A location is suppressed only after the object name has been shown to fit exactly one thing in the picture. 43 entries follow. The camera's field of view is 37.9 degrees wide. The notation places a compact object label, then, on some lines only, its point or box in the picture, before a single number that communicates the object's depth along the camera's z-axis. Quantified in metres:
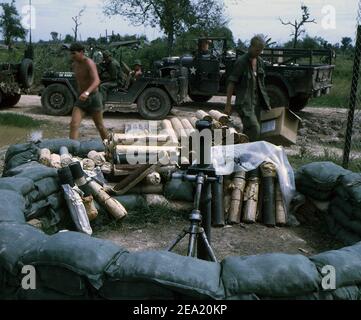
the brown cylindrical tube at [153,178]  5.15
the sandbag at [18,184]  3.98
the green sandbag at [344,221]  4.33
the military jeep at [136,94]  11.69
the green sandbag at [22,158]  5.30
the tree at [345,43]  37.01
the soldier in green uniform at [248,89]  6.04
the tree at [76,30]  21.64
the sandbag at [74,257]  2.74
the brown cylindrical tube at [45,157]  5.23
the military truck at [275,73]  11.87
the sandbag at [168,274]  2.62
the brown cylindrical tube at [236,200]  4.94
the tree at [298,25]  21.59
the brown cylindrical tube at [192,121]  7.02
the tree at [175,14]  23.77
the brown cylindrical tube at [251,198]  4.95
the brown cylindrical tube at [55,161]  5.20
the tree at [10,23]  28.53
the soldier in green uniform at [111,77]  11.36
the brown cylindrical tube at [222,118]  6.29
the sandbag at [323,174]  4.70
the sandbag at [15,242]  2.86
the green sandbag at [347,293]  2.77
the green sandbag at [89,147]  5.86
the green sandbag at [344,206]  4.44
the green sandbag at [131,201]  5.04
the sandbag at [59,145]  5.79
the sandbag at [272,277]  2.66
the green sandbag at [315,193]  4.84
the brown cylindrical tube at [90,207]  4.54
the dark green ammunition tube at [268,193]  4.95
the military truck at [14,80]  12.88
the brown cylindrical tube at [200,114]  7.56
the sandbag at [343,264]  2.78
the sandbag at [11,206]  3.31
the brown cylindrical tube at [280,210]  4.96
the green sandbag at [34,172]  4.42
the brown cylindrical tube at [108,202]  4.73
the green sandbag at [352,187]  4.30
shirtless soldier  6.82
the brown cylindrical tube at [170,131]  5.61
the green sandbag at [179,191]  5.14
